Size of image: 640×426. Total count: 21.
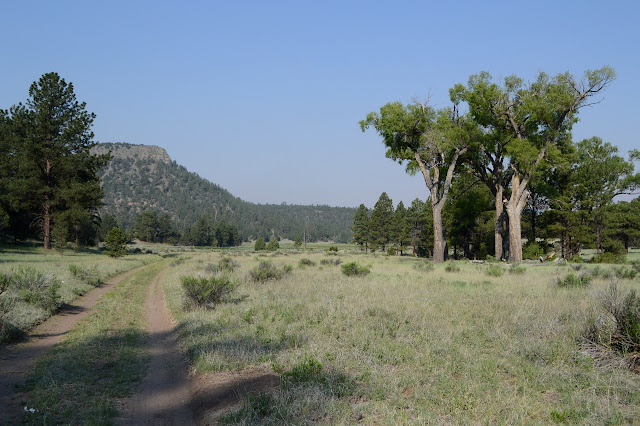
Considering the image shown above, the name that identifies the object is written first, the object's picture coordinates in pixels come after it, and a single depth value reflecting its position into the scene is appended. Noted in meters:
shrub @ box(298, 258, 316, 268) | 29.38
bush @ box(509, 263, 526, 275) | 21.89
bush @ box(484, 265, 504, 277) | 20.95
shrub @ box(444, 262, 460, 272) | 24.37
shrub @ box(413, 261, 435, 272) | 24.83
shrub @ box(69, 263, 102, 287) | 19.91
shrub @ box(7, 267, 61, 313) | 12.31
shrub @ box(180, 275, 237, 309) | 13.00
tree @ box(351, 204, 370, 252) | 85.69
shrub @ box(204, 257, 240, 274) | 24.08
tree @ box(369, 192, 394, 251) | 82.00
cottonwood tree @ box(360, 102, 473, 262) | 31.94
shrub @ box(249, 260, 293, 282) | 19.16
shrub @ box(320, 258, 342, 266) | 31.21
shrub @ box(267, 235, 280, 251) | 74.99
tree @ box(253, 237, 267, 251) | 78.44
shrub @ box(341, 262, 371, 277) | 21.11
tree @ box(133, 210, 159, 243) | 119.50
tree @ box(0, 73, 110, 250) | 42.84
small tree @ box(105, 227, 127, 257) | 41.41
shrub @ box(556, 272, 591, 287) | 15.02
